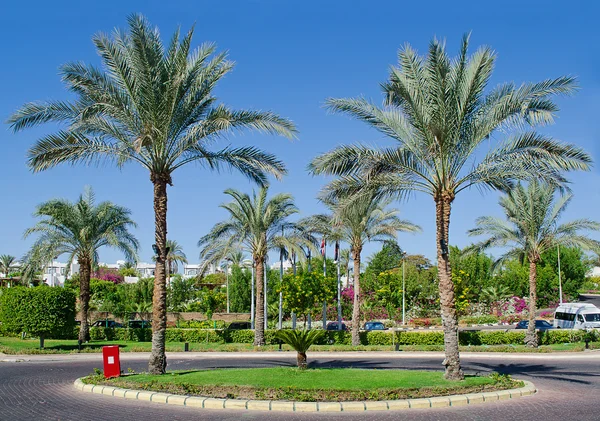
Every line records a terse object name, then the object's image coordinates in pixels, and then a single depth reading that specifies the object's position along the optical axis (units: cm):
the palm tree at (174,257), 7661
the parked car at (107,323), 4466
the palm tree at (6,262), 9758
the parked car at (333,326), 4694
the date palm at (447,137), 1570
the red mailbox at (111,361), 1605
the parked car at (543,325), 3834
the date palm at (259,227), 3155
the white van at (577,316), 3728
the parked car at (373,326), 4019
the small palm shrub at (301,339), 1628
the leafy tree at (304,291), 3250
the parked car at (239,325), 4141
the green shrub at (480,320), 5569
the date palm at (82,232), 3098
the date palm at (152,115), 1664
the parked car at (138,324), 4362
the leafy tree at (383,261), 7512
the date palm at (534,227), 2859
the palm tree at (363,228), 3120
